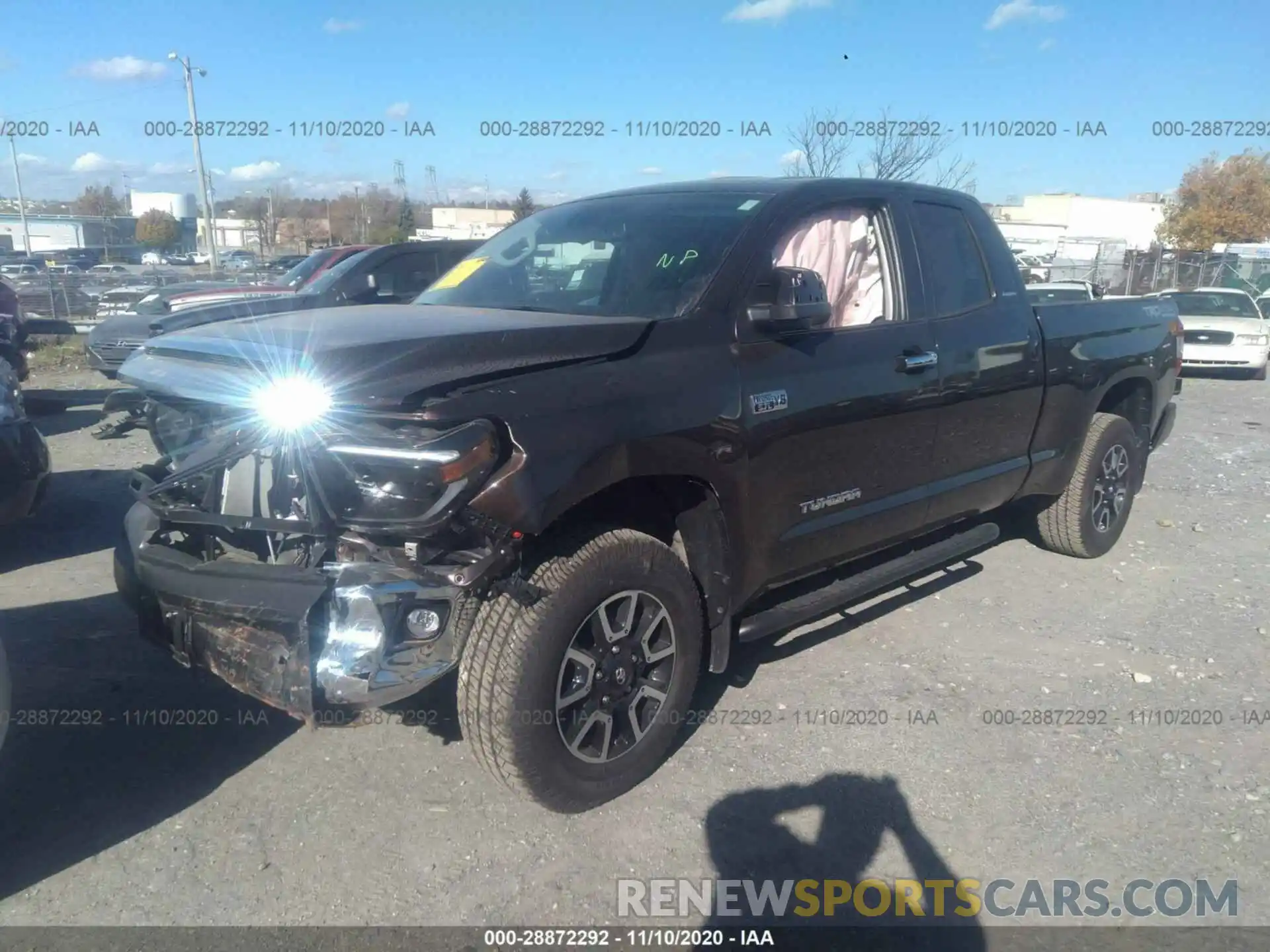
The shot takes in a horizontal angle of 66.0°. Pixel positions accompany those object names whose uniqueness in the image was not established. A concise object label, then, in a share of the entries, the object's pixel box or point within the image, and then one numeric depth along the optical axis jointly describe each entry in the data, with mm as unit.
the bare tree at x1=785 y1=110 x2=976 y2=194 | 20172
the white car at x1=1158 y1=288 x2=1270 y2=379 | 15750
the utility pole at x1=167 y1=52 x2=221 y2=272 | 30984
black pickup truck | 2756
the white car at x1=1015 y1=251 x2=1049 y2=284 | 27558
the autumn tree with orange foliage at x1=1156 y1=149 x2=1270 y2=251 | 43969
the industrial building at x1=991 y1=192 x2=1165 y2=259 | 60781
